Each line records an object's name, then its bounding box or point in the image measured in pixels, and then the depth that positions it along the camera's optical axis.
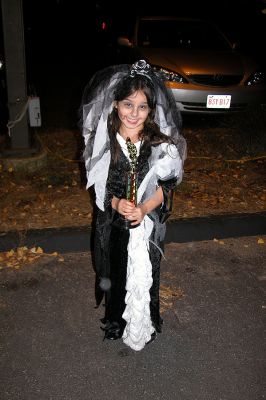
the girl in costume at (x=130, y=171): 2.40
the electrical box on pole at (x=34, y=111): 5.27
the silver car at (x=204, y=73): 6.81
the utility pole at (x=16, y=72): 4.88
